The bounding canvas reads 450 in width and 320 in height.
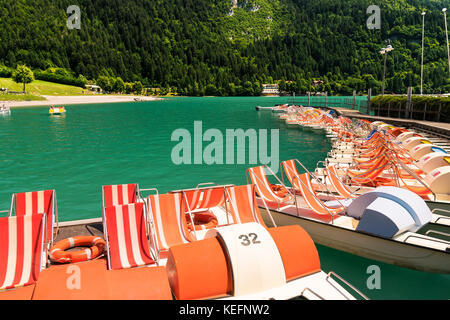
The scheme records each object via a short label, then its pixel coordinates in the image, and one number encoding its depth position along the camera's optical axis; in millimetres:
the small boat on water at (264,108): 68731
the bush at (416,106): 24656
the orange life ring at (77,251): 5297
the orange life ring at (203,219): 7270
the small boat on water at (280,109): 62975
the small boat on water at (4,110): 56234
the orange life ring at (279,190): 9351
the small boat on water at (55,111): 54794
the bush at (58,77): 122250
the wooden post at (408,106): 28783
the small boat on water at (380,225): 5875
